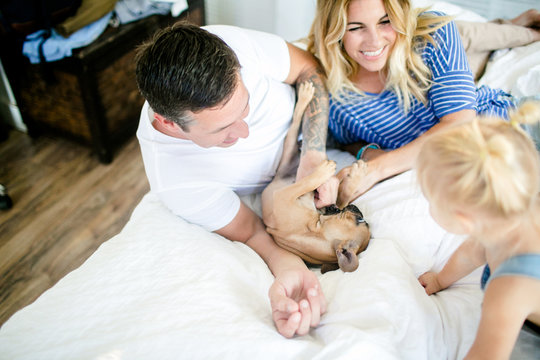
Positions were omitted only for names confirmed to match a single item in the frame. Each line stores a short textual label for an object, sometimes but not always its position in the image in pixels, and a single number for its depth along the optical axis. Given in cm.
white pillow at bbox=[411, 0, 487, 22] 191
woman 130
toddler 73
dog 128
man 102
